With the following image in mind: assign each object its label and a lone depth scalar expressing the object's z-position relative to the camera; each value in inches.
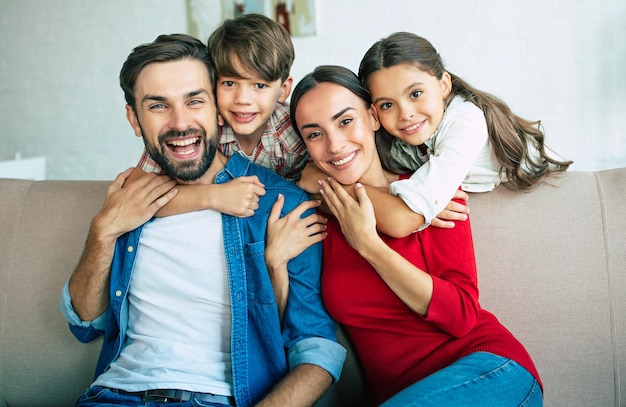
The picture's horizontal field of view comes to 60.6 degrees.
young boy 64.3
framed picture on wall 147.3
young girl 57.3
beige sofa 58.6
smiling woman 49.8
